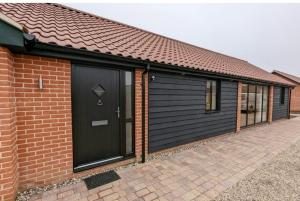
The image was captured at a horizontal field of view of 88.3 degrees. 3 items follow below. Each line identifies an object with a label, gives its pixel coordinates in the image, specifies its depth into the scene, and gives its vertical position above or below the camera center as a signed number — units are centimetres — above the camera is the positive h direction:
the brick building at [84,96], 249 -9
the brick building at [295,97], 1827 -52
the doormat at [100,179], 295 -176
